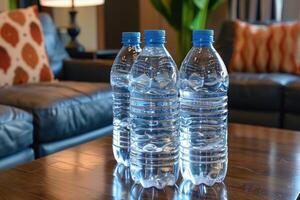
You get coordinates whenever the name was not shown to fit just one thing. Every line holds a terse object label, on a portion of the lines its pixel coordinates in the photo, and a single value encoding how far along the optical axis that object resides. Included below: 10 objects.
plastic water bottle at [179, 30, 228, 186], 0.92
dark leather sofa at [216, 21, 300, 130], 2.39
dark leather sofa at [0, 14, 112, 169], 1.66
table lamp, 3.05
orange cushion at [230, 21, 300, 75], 2.80
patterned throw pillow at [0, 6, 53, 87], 2.24
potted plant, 3.38
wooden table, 0.86
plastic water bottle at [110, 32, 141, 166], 1.05
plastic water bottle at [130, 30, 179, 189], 0.92
